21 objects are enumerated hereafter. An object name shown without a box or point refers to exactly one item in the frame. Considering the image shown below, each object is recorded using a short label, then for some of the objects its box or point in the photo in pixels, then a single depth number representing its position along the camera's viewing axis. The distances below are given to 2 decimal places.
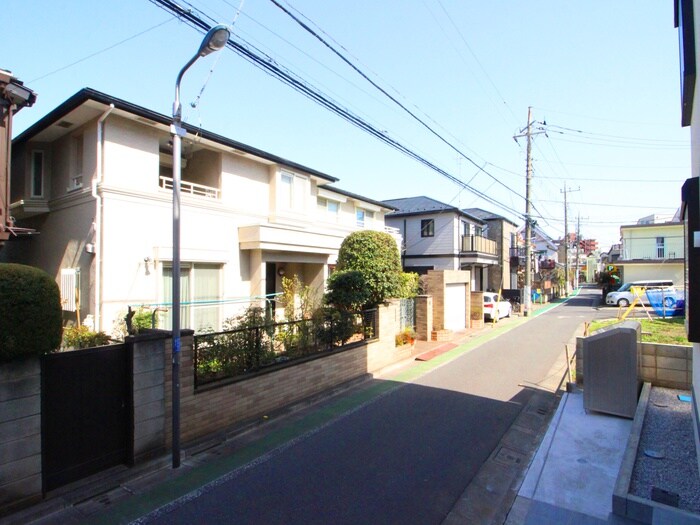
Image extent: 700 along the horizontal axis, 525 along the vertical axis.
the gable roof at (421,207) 26.02
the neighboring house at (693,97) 3.95
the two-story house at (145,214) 9.27
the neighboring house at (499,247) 32.19
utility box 6.28
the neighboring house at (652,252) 32.09
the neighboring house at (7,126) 8.46
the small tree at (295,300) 10.37
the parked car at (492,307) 20.86
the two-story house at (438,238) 25.77
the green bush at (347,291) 10.77
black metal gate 4.40
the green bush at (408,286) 13.10
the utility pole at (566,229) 47.44
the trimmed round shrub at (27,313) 3.88
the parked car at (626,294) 26.82
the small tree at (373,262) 11.47
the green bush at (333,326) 8.80
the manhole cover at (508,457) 5.52
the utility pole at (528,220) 25.16
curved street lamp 5.19
